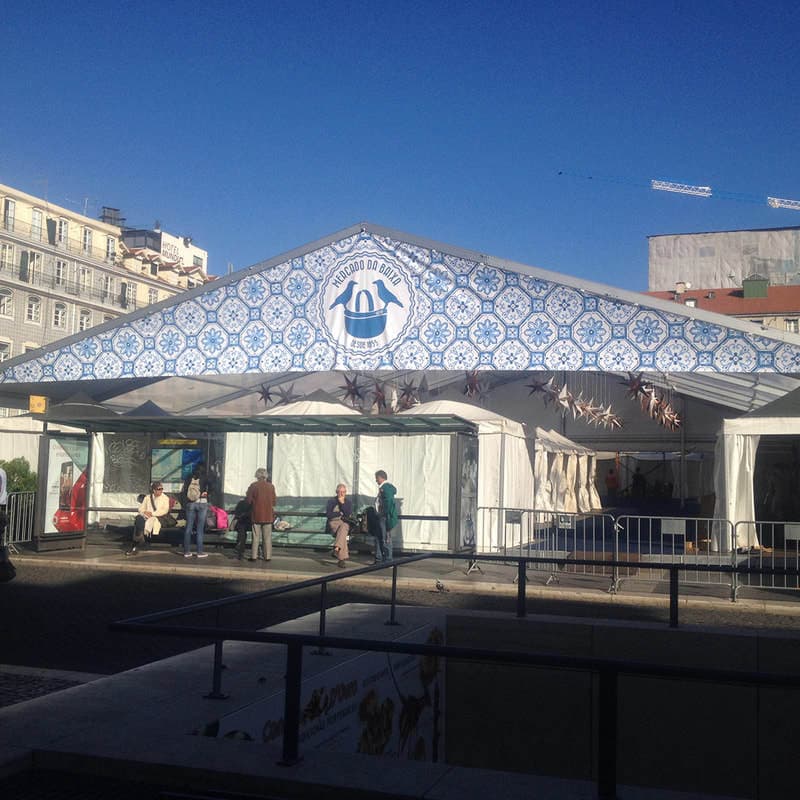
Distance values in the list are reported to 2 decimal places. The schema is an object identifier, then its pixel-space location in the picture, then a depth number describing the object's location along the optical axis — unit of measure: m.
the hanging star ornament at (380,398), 25.33
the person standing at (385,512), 19.75
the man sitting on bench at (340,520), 19.78
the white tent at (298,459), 22.33
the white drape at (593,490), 37.31
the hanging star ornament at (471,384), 25.34
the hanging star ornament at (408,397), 25.38
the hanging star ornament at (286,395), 26.44
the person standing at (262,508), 19.73
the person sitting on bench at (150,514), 21.34
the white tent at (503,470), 22.14
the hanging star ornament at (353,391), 25.30
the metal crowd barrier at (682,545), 17.72
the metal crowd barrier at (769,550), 17.20
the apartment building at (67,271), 67.62
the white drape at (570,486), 32.84
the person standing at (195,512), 20.77
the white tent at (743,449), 20.64
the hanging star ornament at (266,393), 26.52
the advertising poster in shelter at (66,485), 21.66
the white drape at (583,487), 35.44
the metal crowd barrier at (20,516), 22.25
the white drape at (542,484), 28.14
